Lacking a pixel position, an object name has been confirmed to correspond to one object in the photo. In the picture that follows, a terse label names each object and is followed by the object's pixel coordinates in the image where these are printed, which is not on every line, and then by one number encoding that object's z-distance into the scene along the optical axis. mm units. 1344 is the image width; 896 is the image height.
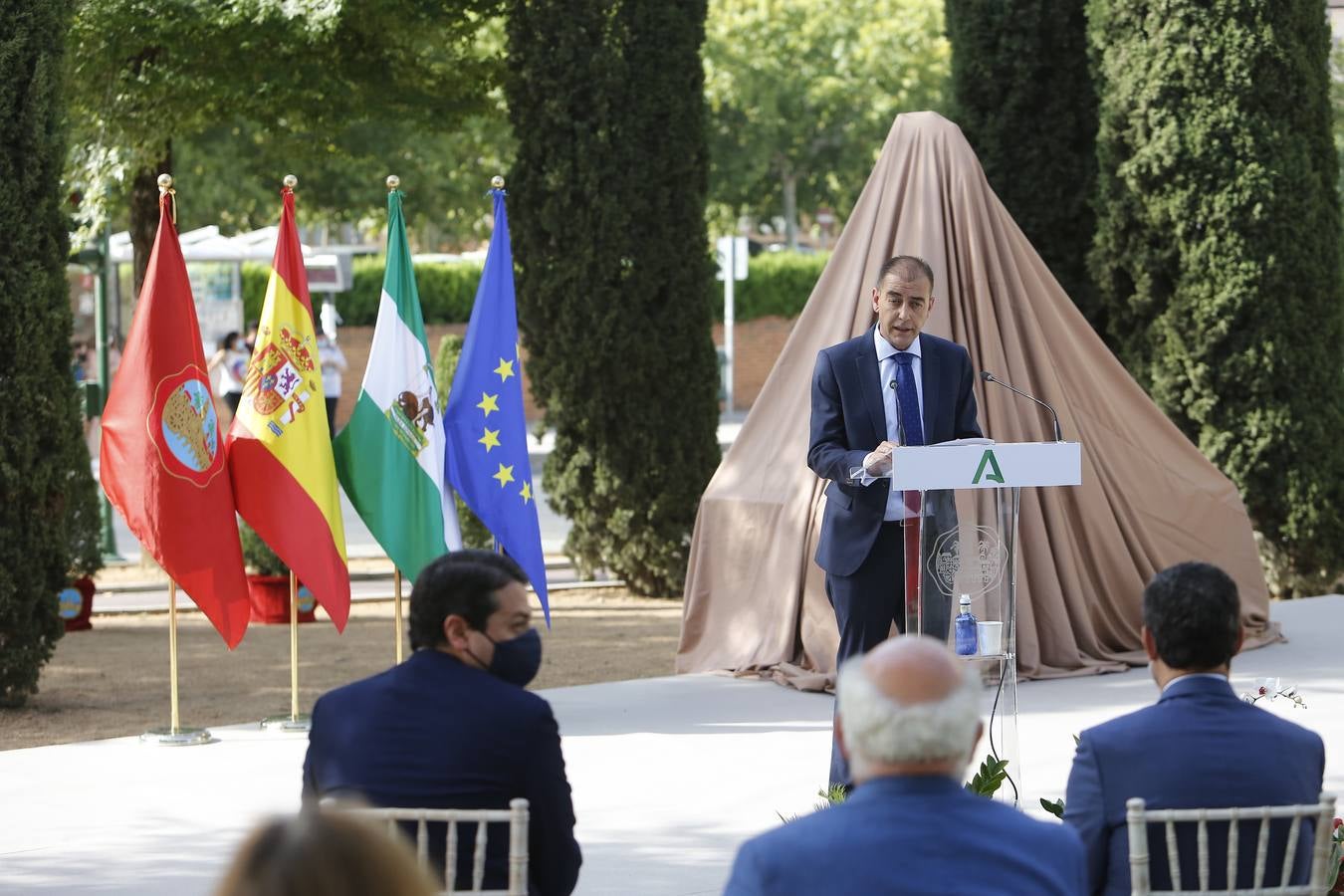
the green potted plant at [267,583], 22906
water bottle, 11789
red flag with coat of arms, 15352
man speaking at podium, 11758
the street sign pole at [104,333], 28833
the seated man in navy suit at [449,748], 6859
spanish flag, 15664
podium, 10984
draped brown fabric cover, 17750
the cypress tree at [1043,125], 22859
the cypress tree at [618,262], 23672
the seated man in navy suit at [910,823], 5133
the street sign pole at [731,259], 51237
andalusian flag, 15898
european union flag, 16328
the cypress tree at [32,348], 16562
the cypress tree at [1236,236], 21078
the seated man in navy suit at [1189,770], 6664
